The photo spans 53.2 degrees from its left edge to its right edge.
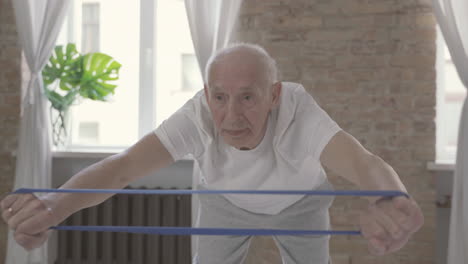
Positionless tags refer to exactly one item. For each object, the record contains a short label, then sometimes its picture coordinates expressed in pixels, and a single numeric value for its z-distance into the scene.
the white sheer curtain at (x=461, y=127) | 2.92
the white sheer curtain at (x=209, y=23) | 3.30
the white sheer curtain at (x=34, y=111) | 3.43
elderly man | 1.45
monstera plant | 3.59
